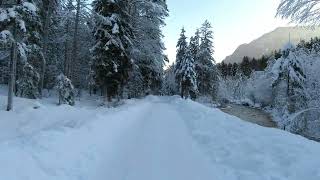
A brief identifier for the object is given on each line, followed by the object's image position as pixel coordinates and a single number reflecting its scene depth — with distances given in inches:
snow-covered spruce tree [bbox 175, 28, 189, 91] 1237.6
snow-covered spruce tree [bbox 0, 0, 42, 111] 368.0
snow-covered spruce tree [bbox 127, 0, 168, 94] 693.0
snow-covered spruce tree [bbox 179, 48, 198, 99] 1183.8
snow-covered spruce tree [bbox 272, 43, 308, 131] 647.8
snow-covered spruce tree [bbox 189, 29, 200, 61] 1334.4
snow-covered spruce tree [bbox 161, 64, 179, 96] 1942.4
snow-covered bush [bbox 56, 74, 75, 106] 507.8
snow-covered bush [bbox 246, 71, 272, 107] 1160.2
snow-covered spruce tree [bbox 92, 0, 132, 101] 539.0
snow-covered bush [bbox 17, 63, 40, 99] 572.0
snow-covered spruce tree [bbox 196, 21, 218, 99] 1297.8
